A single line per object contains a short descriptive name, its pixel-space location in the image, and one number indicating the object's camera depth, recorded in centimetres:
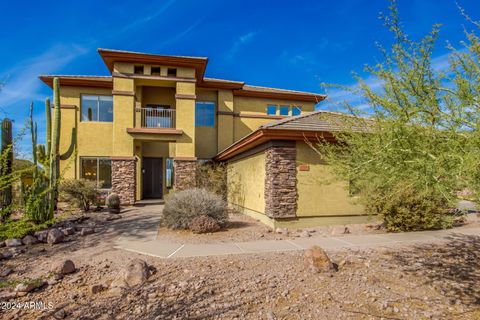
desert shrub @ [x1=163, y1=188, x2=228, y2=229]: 911
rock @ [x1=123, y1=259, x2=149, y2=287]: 468
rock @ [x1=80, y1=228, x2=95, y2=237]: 832
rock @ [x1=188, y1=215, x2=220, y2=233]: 848
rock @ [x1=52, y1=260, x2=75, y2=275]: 507
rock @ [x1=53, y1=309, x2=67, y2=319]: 383
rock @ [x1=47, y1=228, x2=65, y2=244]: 732
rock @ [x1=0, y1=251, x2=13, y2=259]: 639
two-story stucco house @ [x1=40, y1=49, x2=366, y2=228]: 1582
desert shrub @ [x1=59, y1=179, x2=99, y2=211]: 1288
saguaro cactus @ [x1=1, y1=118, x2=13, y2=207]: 875
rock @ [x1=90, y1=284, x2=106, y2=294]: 448
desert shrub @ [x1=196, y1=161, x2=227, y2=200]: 1530
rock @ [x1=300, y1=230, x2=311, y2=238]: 829
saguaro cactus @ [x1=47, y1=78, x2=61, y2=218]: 1065
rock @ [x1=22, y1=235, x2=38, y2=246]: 736
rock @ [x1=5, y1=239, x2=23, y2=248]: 714
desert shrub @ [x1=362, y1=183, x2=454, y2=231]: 859
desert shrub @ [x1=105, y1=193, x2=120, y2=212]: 1262
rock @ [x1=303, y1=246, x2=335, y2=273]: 520
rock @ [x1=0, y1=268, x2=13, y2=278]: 534
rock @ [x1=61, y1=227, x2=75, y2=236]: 805
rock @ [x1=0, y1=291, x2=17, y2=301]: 441
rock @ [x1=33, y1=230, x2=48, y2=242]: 753
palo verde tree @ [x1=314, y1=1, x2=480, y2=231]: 350
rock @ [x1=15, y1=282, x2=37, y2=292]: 453
